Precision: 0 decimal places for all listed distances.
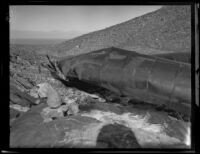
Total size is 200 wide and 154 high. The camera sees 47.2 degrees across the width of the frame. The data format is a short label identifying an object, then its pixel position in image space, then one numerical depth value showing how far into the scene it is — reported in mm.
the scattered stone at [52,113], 3799
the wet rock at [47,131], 3322
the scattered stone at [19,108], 3980
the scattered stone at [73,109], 4053
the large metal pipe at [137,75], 3594
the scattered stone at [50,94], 4127
